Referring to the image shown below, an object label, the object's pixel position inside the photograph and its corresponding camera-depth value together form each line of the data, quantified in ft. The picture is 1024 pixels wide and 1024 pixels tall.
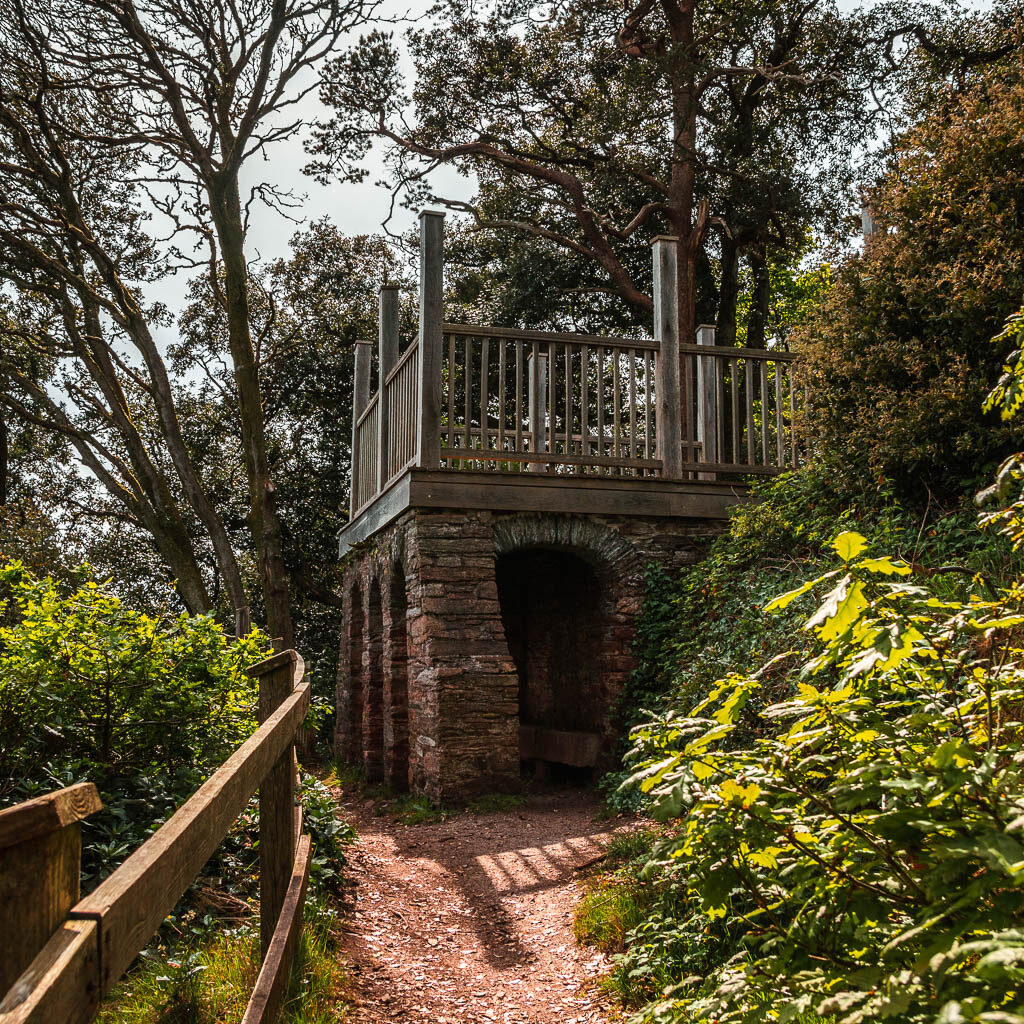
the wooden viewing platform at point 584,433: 27.81
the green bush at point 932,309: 19.36
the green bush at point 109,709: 14.30
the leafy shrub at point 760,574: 18.24
